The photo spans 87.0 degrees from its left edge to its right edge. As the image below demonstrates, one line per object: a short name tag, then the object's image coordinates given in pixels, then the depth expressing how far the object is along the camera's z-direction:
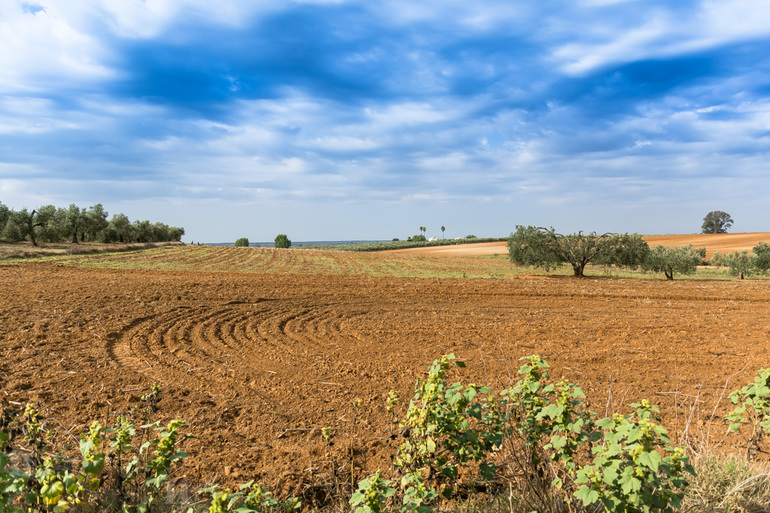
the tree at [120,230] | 56.62
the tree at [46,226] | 42.81
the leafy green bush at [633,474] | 2.31
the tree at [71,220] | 47.28
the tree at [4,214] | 41.85
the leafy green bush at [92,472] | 2.20
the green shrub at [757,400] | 3.58
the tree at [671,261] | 24.69
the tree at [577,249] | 24.25
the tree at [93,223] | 51.91
